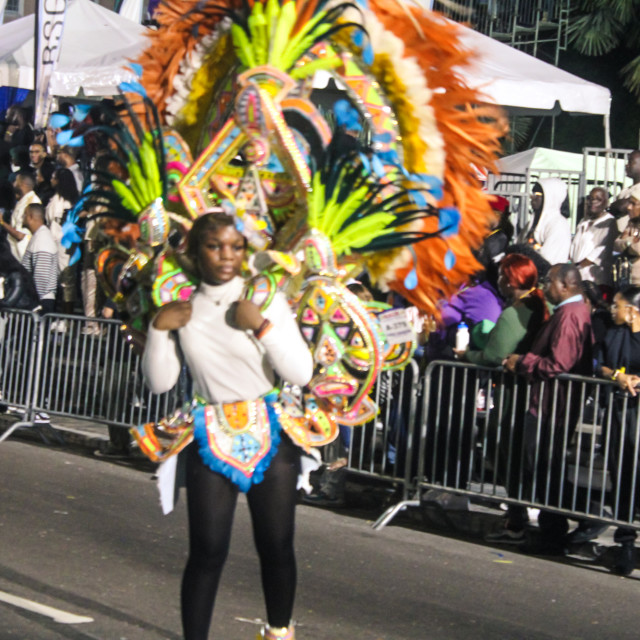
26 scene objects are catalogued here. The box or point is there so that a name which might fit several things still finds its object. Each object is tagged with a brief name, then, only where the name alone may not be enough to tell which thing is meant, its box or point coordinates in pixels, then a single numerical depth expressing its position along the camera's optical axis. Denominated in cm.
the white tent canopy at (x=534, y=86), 1084
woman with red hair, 823
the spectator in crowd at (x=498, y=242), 970
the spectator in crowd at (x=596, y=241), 1119
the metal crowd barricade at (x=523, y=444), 762
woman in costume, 443
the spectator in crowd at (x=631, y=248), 1032
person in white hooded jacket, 1195
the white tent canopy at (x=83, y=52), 1363
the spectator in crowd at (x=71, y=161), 1452
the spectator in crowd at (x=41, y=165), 1538
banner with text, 1443
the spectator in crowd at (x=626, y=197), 1141
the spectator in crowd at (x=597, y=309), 905
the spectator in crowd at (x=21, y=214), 1360
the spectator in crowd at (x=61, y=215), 1401
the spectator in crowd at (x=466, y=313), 895
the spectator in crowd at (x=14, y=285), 1184
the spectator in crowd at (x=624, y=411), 746
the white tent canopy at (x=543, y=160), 1656
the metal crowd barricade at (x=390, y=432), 865
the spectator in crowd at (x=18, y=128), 1659
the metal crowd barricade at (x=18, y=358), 1103
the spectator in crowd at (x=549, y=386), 785
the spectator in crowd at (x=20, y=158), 1609
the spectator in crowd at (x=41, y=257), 1277
